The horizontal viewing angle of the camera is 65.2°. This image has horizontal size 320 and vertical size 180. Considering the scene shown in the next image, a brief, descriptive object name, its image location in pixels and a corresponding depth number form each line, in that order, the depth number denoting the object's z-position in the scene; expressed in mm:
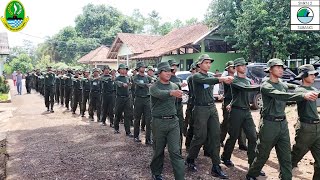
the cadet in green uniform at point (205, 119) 4050
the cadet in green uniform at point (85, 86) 8896
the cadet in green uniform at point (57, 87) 11898
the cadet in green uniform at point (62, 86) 11351
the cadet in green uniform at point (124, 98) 6504
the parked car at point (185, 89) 10974
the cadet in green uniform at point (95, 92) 8308
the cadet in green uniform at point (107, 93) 7517
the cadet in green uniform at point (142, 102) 5717
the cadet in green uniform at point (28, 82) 19137
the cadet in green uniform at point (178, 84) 5082
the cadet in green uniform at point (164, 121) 3582
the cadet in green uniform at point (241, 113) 4199
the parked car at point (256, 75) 9509
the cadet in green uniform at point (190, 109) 4712
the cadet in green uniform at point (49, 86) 10132
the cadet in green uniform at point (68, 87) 10536
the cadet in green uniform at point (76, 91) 9694
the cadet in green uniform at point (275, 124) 3454
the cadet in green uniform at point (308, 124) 3515
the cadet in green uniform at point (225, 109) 5008
